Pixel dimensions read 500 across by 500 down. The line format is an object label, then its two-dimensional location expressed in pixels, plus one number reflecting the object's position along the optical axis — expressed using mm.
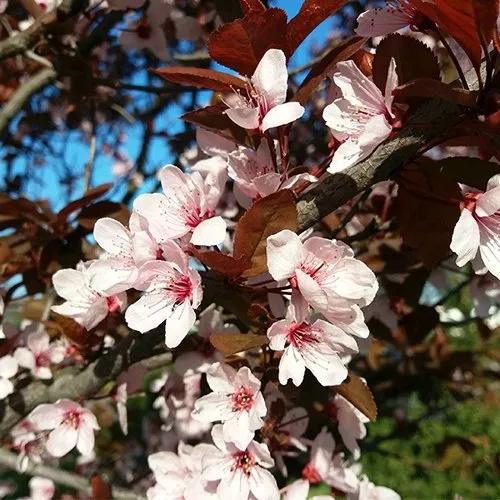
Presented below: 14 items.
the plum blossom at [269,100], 155
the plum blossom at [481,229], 147
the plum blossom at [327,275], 146
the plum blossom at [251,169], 169
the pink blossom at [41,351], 263
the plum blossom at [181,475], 190
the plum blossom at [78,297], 199
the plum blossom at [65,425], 225
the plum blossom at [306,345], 156
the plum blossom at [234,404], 169
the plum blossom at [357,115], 150
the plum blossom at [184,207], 157
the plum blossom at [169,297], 158
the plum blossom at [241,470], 180
